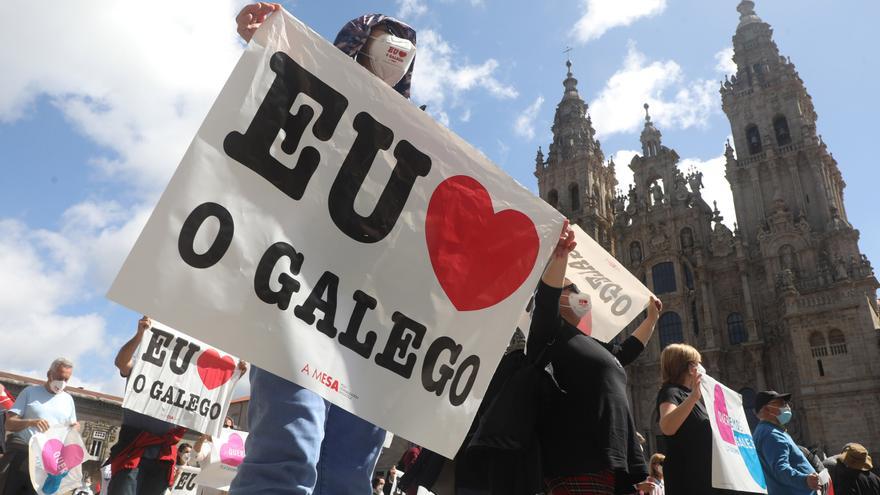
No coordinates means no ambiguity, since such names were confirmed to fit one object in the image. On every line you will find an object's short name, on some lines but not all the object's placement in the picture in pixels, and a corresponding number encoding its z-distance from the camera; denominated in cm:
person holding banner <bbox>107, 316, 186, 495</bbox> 466
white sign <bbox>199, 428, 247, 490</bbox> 776
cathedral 2462
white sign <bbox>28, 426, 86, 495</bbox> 534
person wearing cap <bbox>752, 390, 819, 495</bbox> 483
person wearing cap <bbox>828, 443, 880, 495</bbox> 639
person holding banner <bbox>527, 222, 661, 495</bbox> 283
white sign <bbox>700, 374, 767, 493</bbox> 395
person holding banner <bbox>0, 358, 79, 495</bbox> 545
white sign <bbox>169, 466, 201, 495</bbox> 764
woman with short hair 387
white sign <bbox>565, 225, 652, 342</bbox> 470
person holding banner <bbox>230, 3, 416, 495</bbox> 201
